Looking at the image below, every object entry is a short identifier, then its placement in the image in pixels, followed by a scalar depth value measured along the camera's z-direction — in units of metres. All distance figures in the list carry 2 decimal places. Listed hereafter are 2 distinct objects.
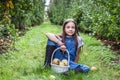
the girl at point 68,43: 4.56
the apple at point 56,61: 4.45
